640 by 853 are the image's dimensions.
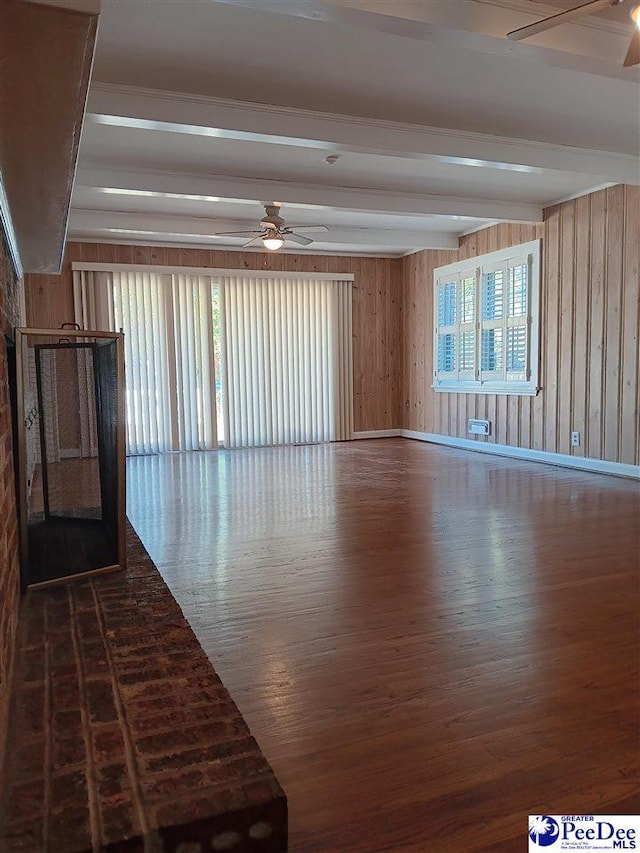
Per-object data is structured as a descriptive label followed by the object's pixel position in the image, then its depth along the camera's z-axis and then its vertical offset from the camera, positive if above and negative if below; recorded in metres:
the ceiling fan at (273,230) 6.17 +1.52
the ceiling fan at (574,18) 2.35 +1.39
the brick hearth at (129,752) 1.27 -0.92
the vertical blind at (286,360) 8.81 +0.24
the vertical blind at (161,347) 8.09 +0.44
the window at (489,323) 7.21 +0.63
